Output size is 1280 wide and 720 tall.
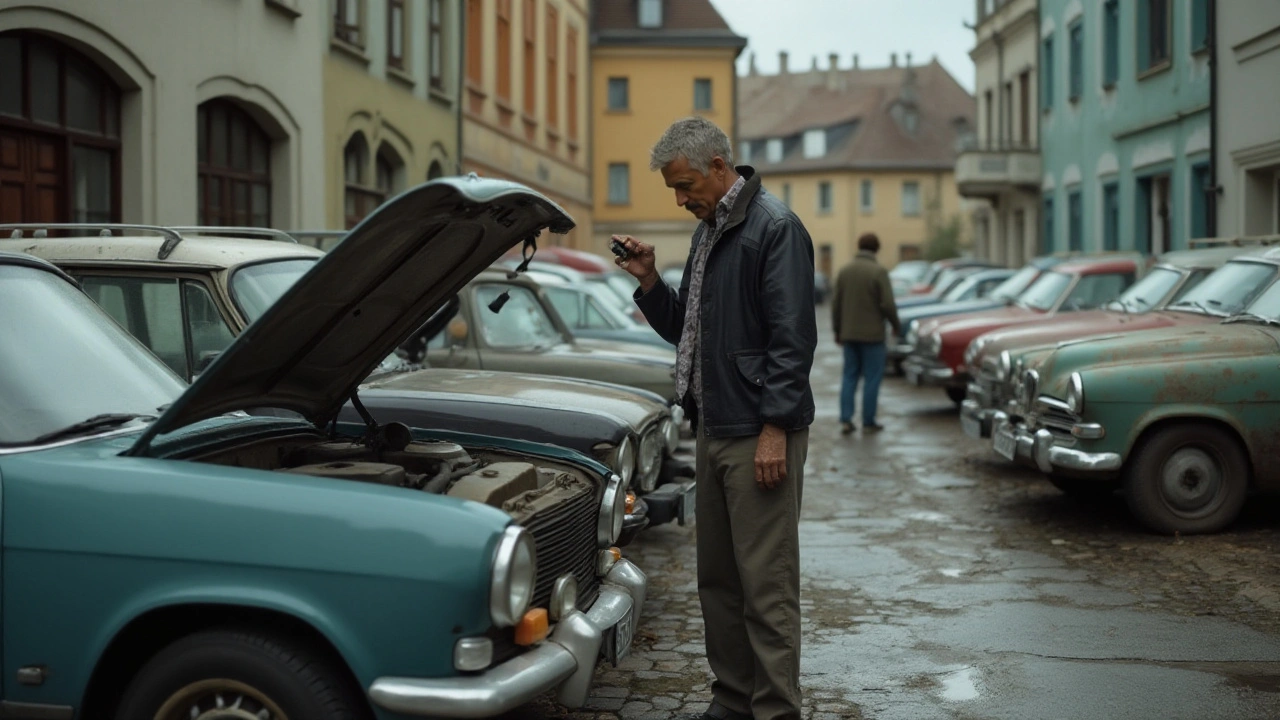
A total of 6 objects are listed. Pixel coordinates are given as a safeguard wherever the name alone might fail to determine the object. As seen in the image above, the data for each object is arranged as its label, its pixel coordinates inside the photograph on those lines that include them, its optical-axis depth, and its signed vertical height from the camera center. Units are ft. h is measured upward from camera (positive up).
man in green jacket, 48.19 +0.17
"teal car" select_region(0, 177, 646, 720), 12.00 -1.96
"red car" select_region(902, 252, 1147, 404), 52.65 +0.73
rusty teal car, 28.55 -2.03
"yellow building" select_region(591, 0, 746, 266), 157.38 +24.94
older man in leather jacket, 15.99 -0.77
